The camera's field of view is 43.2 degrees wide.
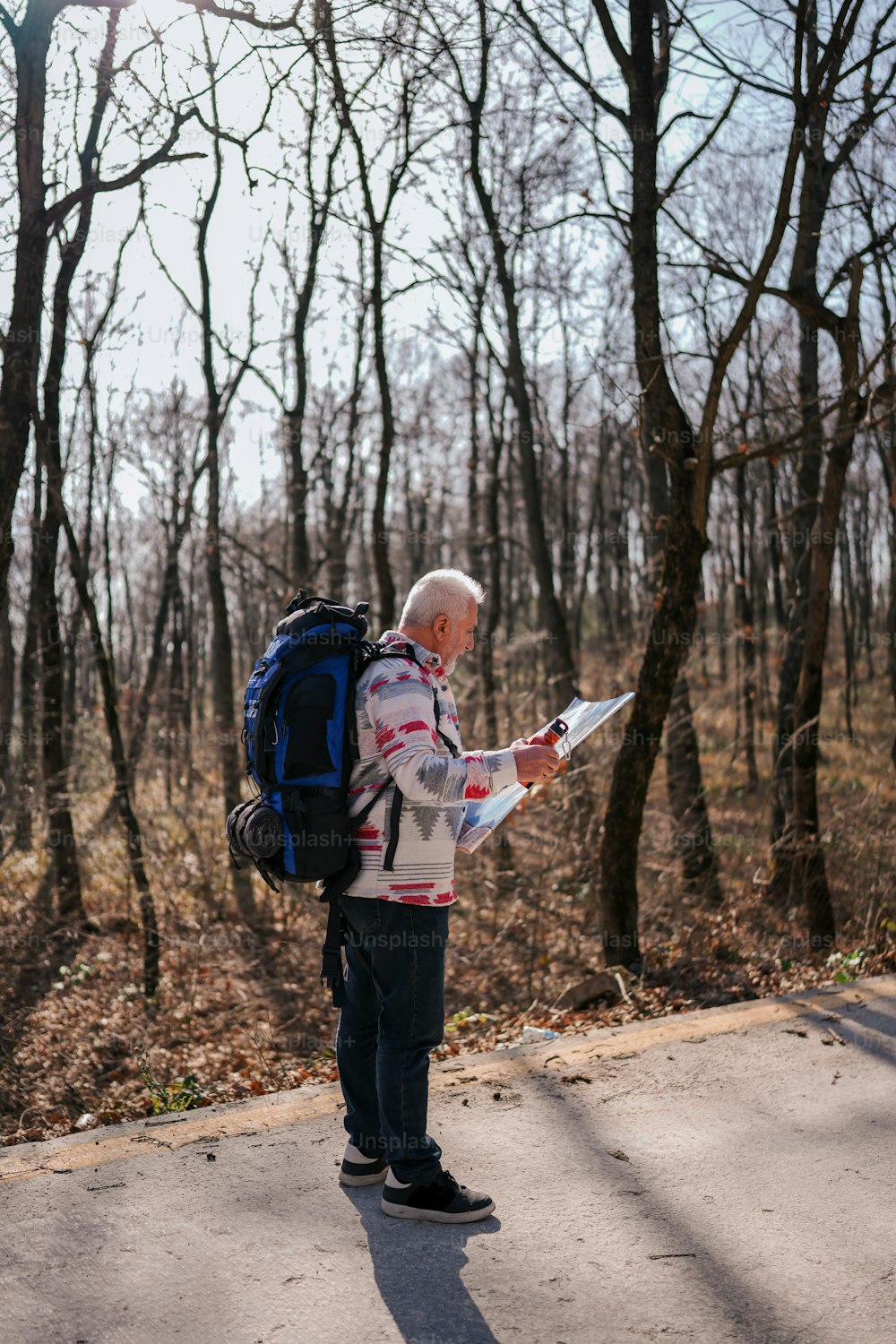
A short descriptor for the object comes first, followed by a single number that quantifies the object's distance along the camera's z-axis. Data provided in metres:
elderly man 3.42
